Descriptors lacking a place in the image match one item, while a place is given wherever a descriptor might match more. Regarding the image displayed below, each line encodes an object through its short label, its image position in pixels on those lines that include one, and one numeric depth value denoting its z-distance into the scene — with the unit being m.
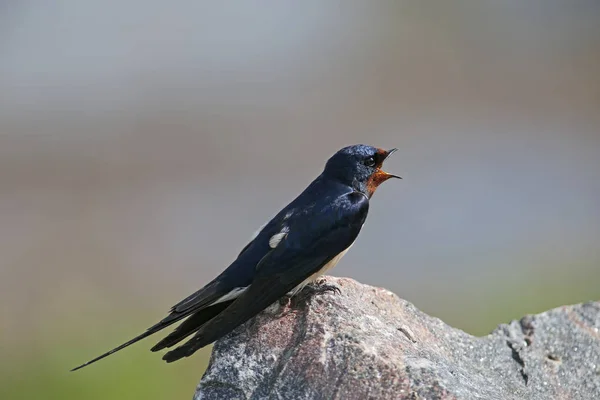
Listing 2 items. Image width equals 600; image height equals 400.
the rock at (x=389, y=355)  8.30
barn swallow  9.15
